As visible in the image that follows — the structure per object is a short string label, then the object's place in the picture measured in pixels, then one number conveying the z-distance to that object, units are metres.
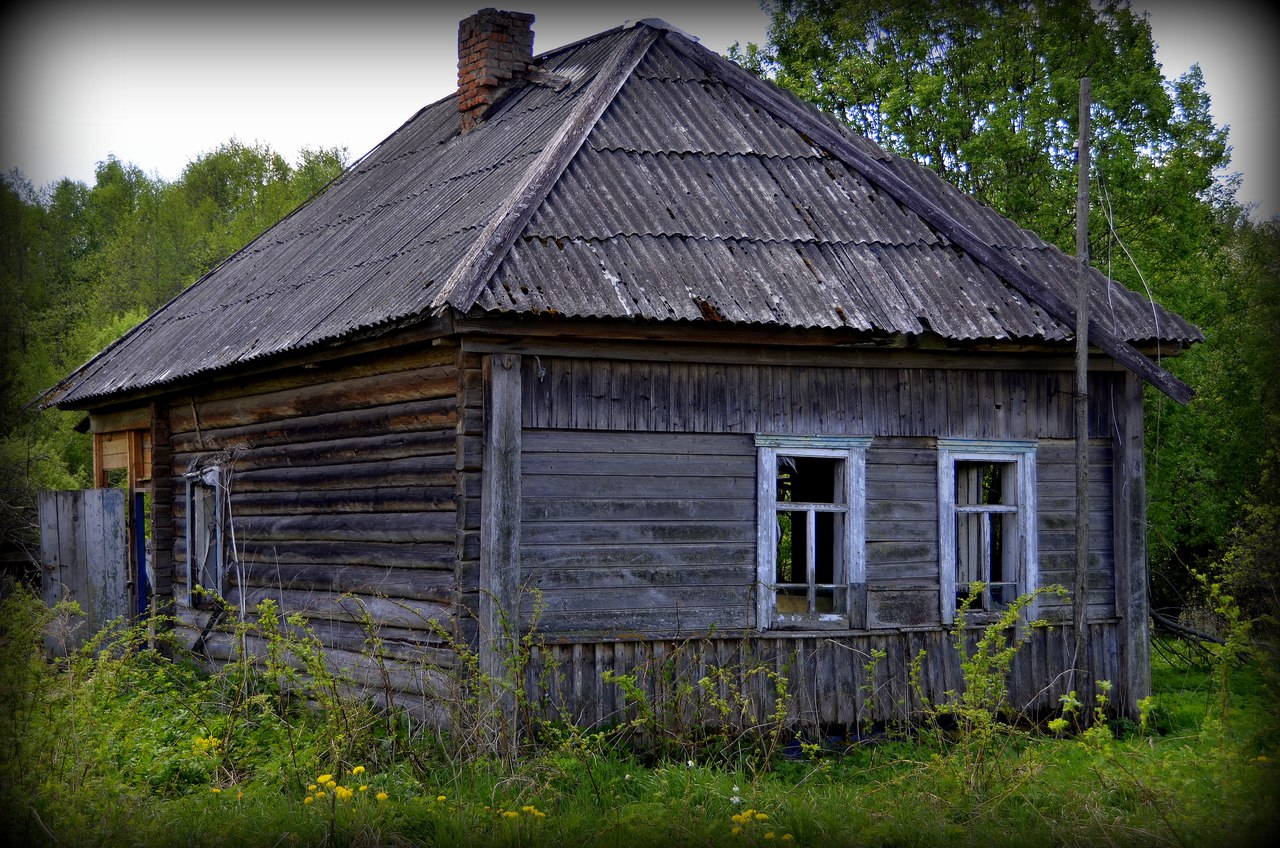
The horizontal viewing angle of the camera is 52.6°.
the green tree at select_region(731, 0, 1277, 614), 17.72
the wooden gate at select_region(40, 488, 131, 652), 12.97
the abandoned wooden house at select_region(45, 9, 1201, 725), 8.35
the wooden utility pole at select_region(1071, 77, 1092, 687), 9.12
